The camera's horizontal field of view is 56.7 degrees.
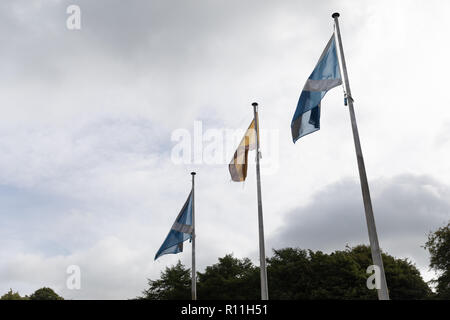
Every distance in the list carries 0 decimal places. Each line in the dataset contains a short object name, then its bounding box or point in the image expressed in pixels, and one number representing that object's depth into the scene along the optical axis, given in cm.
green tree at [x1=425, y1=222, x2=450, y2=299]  4538
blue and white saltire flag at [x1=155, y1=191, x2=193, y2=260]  2565
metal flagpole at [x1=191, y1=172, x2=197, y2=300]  2555
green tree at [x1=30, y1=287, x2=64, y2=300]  9084
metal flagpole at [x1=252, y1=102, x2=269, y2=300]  1797
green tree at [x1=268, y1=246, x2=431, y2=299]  5562
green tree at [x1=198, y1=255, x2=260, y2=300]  6431
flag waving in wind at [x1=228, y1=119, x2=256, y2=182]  2077
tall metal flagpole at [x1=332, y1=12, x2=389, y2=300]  1223
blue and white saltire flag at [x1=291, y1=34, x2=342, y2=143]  1584
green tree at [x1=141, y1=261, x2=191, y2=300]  7350
